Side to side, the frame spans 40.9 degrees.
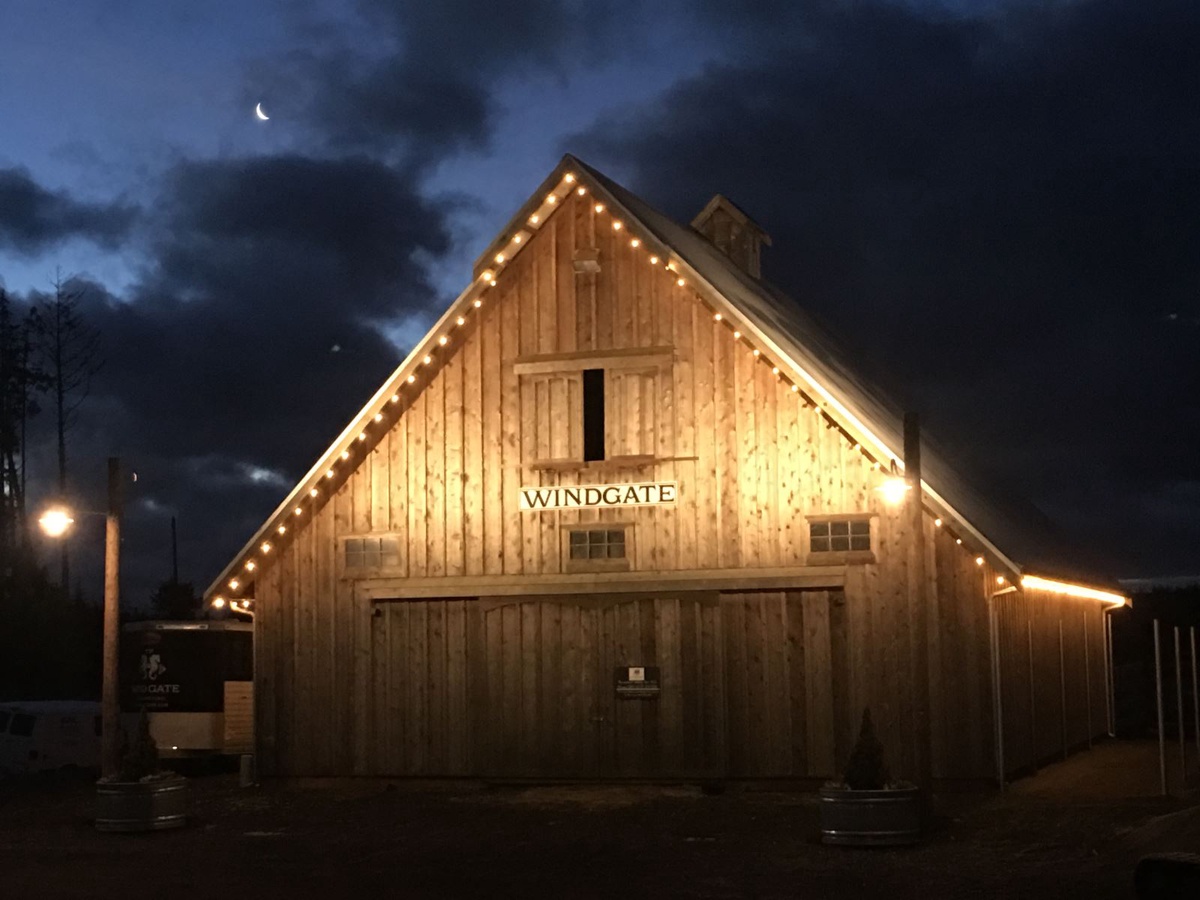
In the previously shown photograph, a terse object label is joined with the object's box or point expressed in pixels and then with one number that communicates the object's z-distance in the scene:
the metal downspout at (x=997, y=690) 22.36
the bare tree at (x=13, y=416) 67.50
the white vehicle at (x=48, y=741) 32.69
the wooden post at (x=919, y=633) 19.53
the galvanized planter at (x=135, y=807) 21.11
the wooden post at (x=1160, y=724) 21.28
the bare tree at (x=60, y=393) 66.12
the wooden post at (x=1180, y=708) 22.59
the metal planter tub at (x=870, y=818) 18.09
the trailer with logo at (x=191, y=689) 31.66
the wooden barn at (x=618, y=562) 23.20
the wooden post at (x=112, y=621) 22.33
